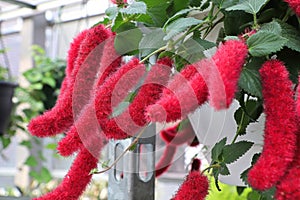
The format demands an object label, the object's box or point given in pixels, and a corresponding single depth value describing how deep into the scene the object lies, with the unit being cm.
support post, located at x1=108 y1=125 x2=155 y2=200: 39
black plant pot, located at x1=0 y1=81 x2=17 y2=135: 105
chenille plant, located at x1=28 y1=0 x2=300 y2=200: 23
